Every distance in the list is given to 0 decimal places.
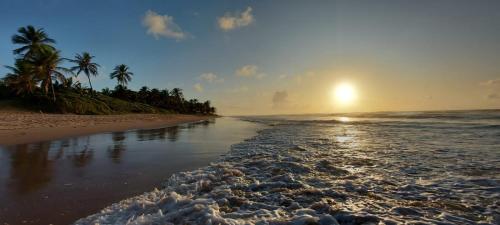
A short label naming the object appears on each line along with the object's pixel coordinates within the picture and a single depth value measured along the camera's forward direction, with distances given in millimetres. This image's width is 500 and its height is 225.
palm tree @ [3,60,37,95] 37031
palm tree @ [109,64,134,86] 70938
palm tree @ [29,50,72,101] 38375
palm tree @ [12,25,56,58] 40719
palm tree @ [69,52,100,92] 55750
